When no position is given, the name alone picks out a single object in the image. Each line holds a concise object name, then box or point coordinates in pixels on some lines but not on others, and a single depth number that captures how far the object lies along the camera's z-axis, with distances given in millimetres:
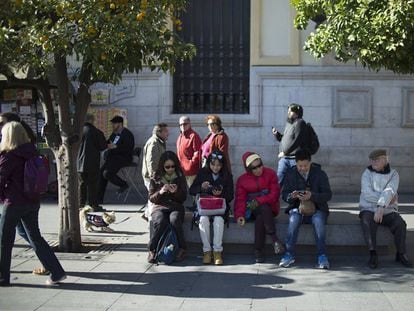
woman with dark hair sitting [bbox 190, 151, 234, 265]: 7754
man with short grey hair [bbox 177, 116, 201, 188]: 10078
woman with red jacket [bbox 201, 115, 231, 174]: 9797
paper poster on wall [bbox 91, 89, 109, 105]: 13578
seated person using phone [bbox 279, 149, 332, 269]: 7555
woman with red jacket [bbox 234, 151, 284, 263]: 7785
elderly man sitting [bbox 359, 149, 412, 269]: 7578
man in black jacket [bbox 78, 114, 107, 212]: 10961
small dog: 9383
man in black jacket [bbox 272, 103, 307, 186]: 10078
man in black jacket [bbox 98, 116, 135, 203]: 11656
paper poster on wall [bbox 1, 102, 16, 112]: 13266
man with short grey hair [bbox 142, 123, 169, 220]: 9648
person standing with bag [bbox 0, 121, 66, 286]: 6551
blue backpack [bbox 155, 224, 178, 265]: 7672
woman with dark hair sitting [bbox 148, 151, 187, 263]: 7785
